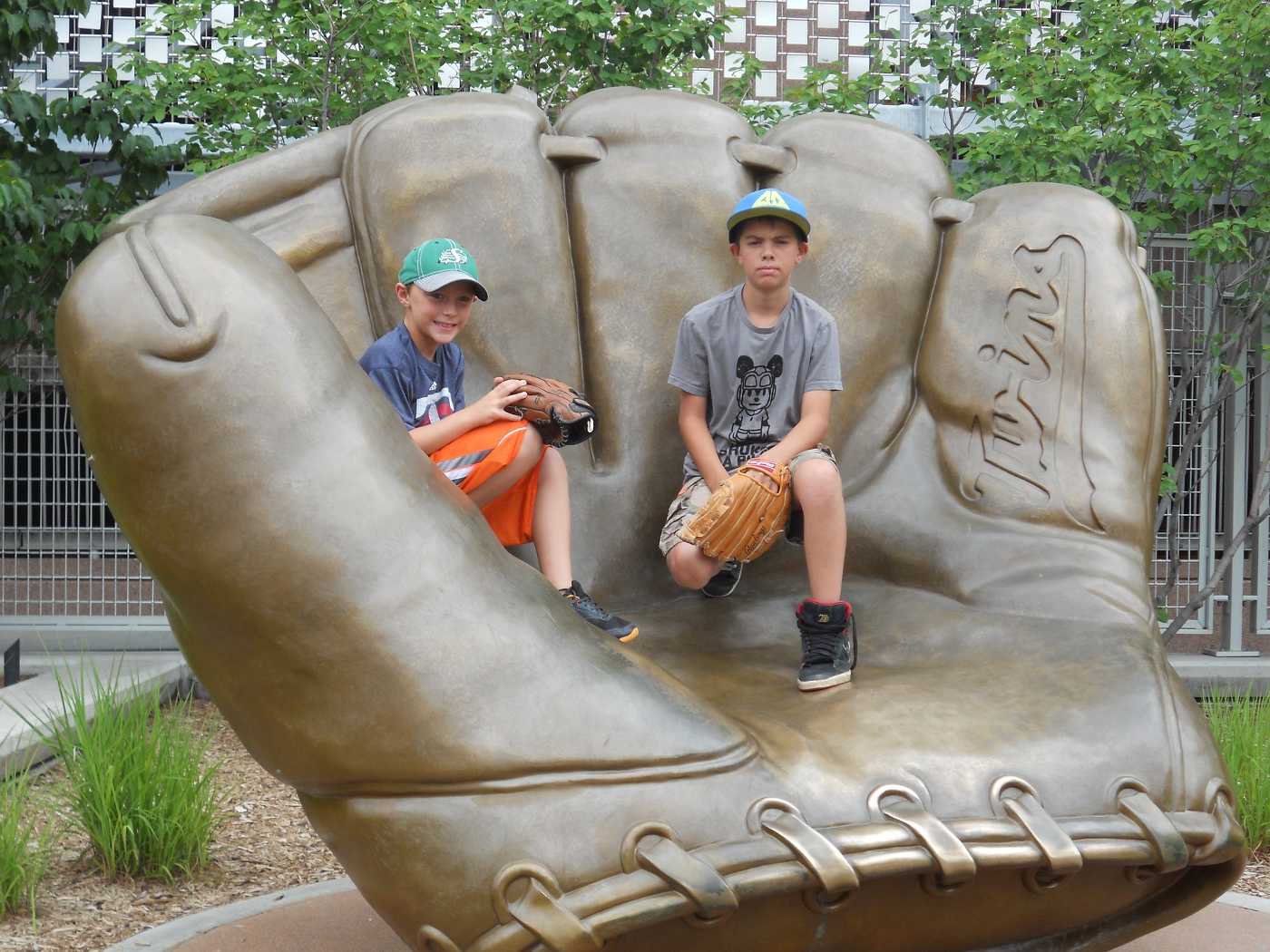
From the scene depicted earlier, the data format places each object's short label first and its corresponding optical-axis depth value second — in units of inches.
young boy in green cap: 101.6
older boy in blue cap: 108.9
